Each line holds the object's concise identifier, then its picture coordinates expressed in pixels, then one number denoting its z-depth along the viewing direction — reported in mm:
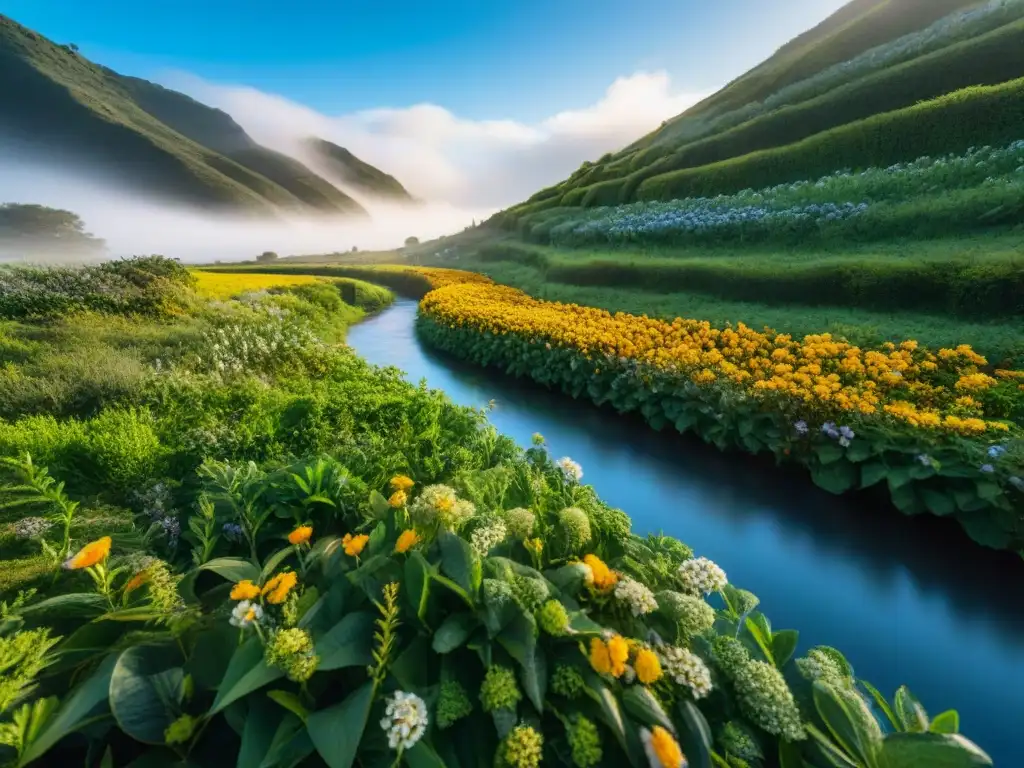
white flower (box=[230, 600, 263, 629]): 1795
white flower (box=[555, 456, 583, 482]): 3336
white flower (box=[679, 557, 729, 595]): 2303
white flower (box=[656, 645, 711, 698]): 1810
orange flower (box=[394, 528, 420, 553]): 2088
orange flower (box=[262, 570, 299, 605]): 1763
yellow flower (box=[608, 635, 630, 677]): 1628
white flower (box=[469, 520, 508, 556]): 2256
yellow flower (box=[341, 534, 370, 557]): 2073
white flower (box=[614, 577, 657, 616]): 1961
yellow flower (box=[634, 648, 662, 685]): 1646
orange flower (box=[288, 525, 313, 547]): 2277
